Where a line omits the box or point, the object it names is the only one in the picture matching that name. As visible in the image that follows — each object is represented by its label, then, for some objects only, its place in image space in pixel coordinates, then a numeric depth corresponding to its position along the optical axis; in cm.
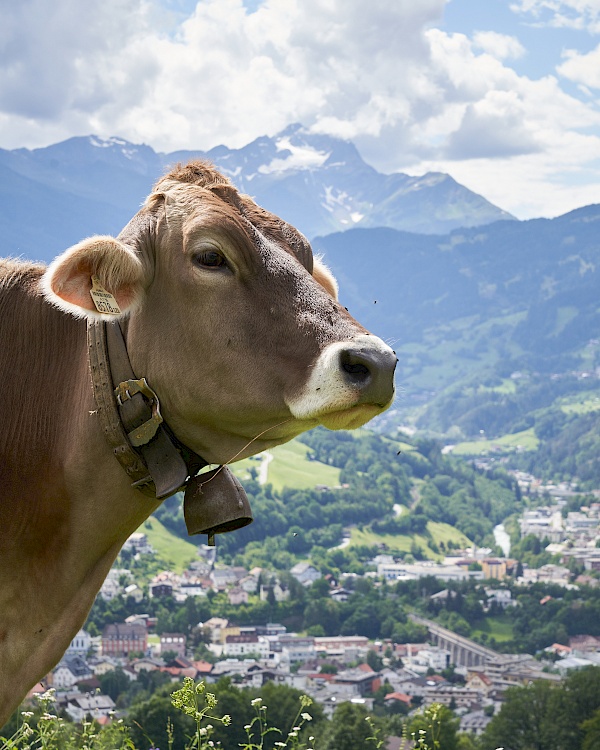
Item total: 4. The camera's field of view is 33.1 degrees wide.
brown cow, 293
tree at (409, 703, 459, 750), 2794
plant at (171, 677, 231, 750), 393
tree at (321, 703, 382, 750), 2627
